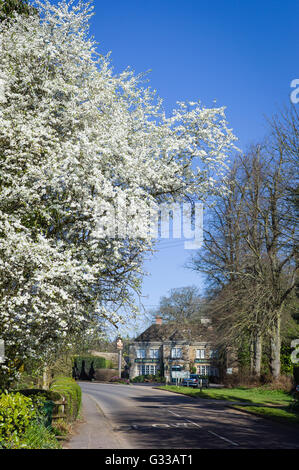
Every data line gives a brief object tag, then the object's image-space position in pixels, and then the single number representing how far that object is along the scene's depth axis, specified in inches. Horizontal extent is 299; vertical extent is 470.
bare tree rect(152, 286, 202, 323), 3472.0
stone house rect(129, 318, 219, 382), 3041.3
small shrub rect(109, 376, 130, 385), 2628.2
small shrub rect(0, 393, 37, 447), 354.9
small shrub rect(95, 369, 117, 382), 2933.1
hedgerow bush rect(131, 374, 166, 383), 2942.9
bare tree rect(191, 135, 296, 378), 1400.1
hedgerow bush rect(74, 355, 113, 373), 3003.7
